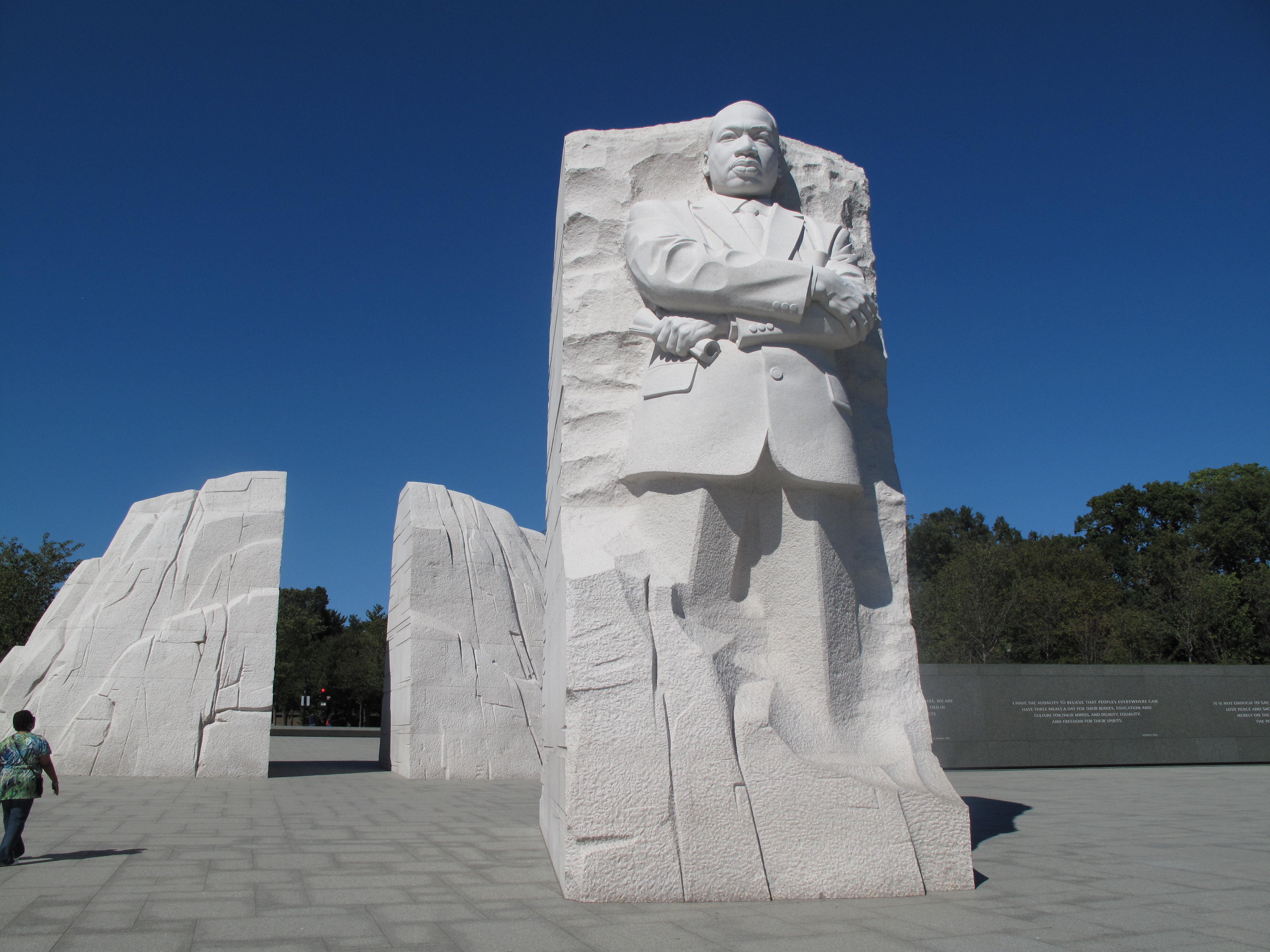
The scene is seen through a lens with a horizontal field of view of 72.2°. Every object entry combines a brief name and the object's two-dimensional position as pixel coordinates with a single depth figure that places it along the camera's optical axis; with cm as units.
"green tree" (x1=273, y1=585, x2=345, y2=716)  2977
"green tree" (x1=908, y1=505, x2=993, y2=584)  3894
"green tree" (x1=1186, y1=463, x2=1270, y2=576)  2994
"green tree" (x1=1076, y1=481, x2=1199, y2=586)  3319
